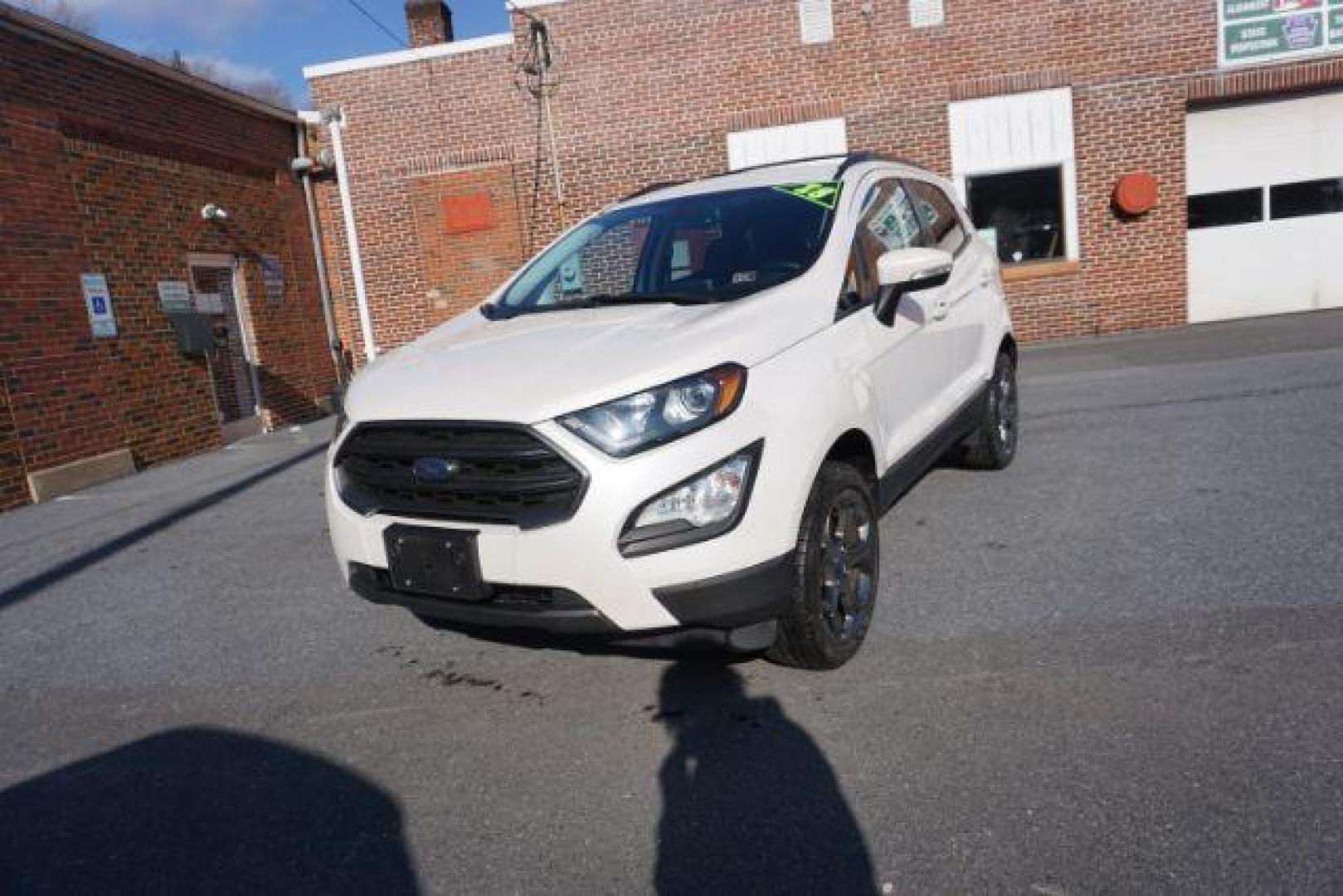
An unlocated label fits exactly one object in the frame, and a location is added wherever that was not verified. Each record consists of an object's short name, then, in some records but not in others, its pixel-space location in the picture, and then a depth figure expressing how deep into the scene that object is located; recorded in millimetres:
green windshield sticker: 3656
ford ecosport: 2514
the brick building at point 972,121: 11203
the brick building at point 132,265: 7941
